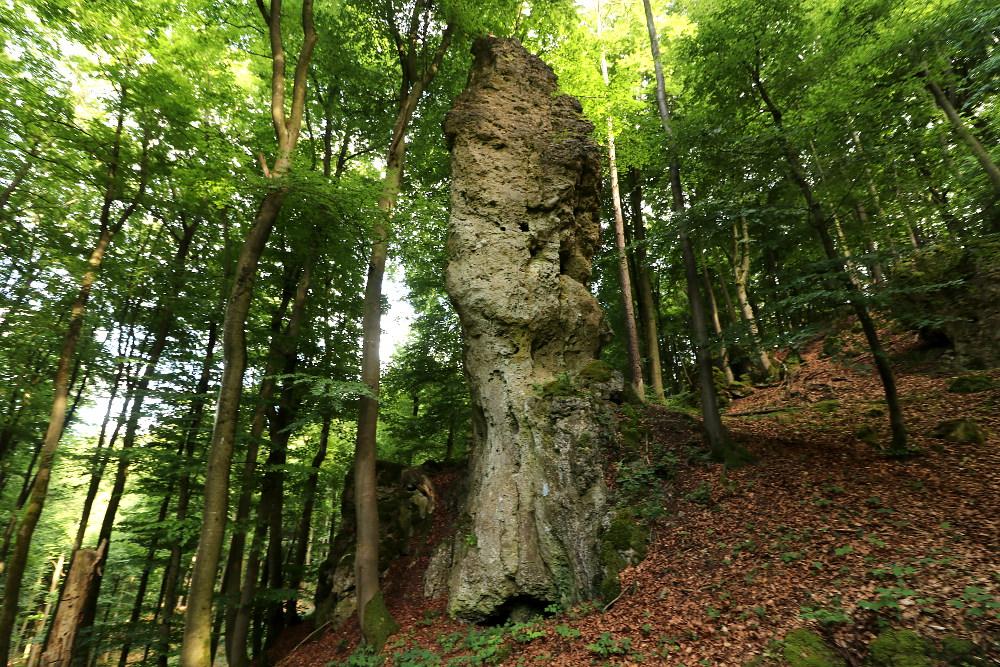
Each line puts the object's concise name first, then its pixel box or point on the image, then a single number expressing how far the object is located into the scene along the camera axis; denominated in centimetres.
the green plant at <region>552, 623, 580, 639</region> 540
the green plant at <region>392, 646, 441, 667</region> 582
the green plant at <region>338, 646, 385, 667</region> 636
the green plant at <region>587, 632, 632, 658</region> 480
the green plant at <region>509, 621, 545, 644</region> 570
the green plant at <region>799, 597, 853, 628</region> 408
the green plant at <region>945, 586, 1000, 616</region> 364
